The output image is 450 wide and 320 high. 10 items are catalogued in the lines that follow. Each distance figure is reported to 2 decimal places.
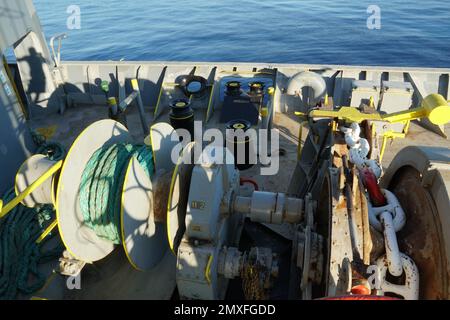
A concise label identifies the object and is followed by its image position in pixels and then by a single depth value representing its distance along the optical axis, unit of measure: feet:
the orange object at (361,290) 8.45
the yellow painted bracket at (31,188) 11.92
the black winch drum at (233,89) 28.79
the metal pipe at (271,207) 13.12
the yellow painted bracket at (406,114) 11.48
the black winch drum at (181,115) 23.86
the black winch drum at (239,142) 21.36
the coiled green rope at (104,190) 12.75
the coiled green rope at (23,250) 15.99
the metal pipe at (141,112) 27.53
